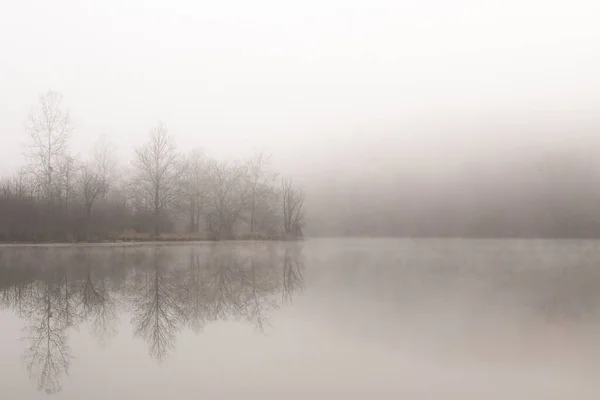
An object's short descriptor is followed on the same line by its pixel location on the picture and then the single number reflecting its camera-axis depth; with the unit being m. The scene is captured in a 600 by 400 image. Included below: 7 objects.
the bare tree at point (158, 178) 47.34
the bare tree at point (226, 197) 52.72
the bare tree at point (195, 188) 53.19
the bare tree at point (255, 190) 58.00
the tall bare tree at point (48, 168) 39.38
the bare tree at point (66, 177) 40.38
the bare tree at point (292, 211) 63.62
